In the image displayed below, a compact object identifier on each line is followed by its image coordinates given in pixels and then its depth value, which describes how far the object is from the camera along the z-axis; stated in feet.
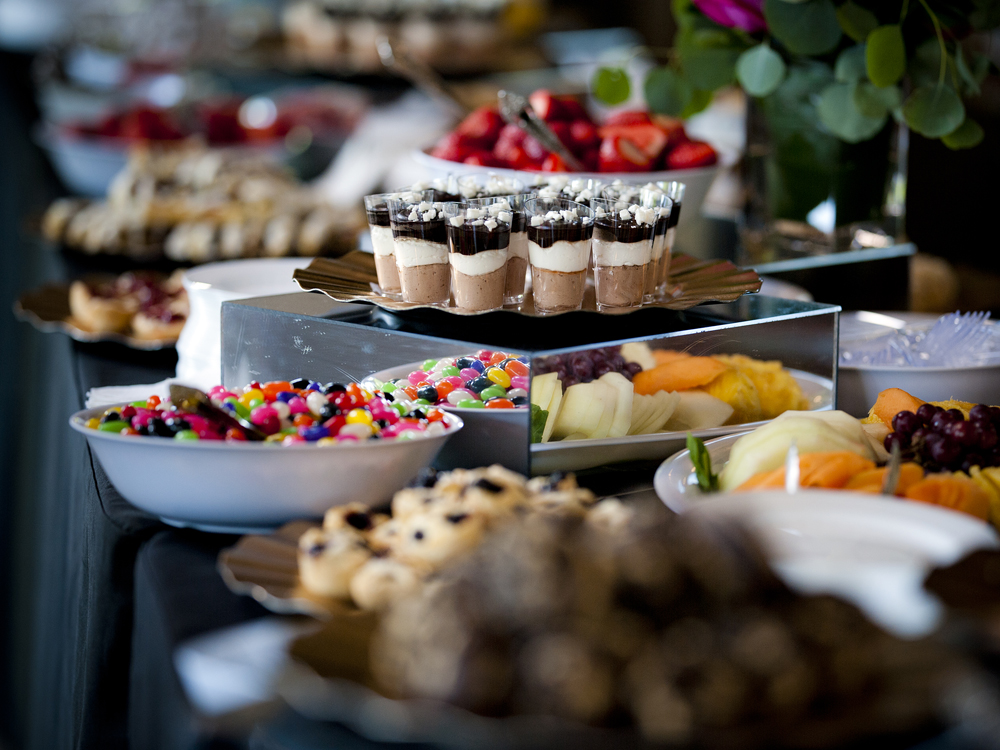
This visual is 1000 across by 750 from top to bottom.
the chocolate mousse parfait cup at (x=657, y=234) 4.38
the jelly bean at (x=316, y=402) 4.13
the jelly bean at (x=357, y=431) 4.00
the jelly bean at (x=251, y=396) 4.17
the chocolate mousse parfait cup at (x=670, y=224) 4.46
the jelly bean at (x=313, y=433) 3.99
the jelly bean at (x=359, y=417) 4.06
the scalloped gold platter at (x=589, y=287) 4.36
